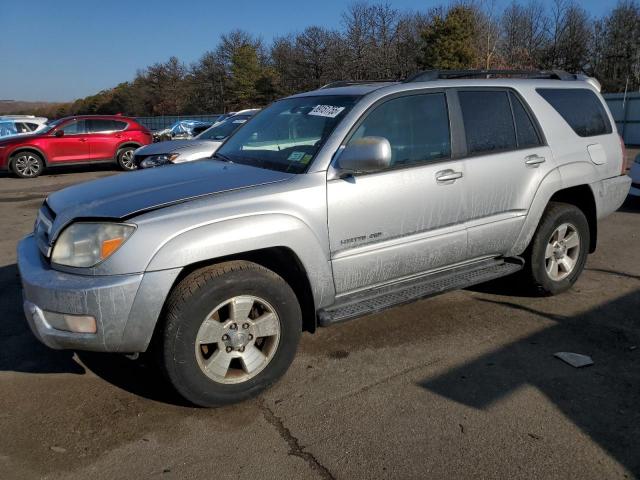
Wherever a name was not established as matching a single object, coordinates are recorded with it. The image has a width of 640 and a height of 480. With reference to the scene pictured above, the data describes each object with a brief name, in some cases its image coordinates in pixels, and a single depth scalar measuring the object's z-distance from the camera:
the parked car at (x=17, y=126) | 20.95
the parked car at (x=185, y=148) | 9.23
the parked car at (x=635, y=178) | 8.97
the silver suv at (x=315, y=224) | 2.88
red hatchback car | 15.23
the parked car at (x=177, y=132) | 27.05
